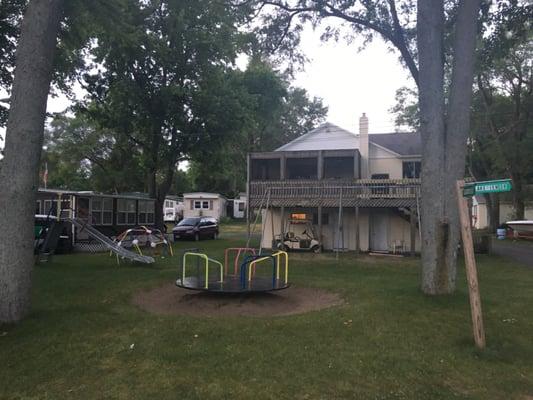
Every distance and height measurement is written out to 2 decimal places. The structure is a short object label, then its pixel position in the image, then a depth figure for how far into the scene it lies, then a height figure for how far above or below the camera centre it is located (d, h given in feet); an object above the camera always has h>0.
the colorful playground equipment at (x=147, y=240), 62.34 -3.88
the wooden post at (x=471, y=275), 20.18 -2.49
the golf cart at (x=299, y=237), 72.13 -3.44
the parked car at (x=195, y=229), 96.48 -2.97
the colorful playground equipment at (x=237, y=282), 31.42 -4.93
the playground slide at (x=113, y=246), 49.46 -3.58
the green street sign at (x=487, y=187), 19.25 +1.35
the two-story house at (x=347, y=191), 68.95 +3.89
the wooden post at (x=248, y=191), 69.88 +4.02
